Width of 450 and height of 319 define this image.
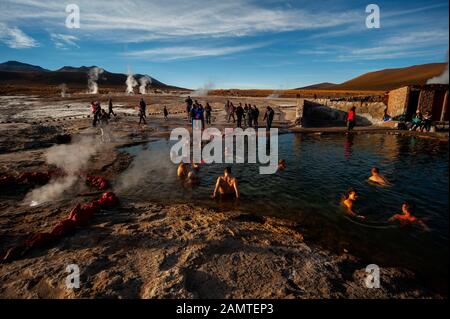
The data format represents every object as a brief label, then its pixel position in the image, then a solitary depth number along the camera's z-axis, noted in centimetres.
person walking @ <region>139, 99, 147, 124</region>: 2023
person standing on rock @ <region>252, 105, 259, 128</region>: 2023
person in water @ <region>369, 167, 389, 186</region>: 938
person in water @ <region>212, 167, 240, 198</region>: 841
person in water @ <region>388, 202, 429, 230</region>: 675
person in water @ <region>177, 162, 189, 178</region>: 1032
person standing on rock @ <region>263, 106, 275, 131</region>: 1891
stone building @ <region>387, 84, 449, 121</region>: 1902
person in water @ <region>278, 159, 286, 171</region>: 1141
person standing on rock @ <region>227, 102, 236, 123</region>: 2303
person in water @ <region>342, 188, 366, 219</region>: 737
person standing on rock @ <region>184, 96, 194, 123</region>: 2150
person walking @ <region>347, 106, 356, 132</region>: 1836
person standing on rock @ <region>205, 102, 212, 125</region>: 2130
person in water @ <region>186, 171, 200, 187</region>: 962
